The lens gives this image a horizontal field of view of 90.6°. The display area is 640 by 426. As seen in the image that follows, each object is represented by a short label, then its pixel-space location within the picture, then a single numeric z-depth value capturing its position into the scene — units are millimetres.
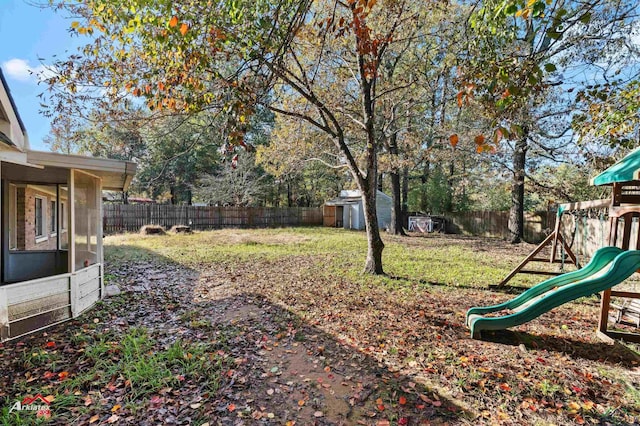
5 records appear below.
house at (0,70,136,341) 3875
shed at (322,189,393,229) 20495
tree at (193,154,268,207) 21359
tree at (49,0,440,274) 3268
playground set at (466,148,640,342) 3291
